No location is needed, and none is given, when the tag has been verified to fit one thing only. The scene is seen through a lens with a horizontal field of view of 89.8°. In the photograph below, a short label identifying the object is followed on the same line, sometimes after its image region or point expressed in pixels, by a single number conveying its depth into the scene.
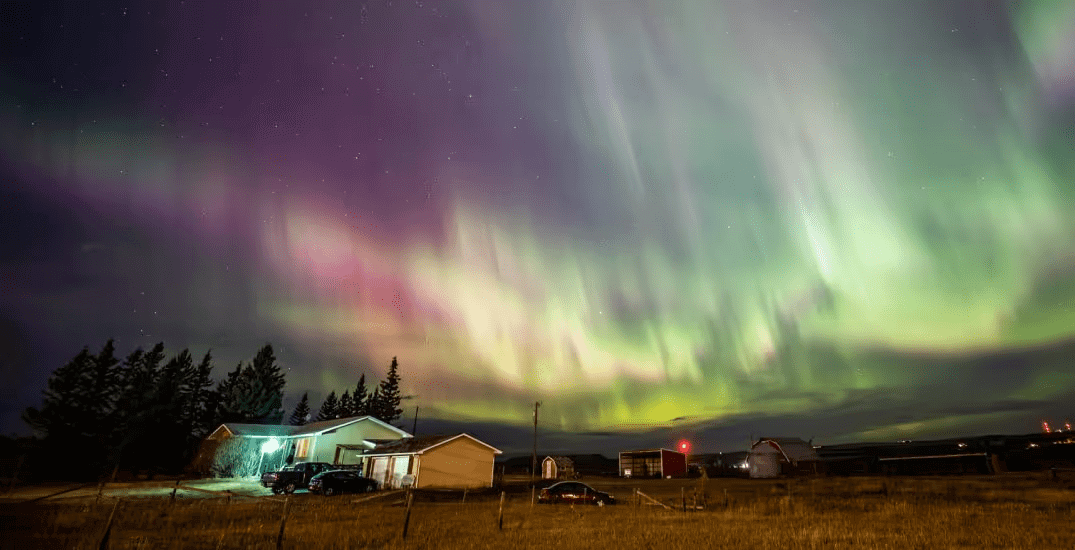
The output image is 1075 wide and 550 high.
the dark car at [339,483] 37.81
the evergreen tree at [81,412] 64.25
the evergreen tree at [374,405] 120.59
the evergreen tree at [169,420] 71.50
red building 81.00
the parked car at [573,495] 35.28
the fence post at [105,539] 13.37
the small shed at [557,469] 83.88
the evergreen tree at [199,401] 89.19
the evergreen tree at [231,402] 88.81
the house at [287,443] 54.53
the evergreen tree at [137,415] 69.50
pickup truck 39.56
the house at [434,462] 46.53
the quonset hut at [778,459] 80.38
